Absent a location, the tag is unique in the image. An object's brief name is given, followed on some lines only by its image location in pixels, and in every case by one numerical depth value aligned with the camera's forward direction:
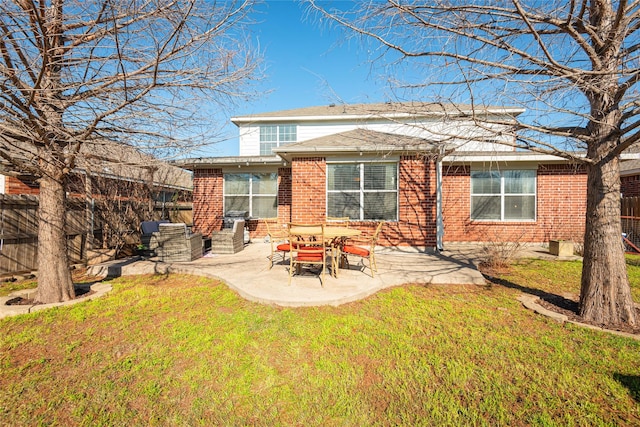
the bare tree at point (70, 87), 3.24
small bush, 6.82
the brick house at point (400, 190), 8.25
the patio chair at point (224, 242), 8.03
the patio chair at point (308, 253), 5.00
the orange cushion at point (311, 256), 5.12
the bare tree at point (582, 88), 3.36
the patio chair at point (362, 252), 5.51
